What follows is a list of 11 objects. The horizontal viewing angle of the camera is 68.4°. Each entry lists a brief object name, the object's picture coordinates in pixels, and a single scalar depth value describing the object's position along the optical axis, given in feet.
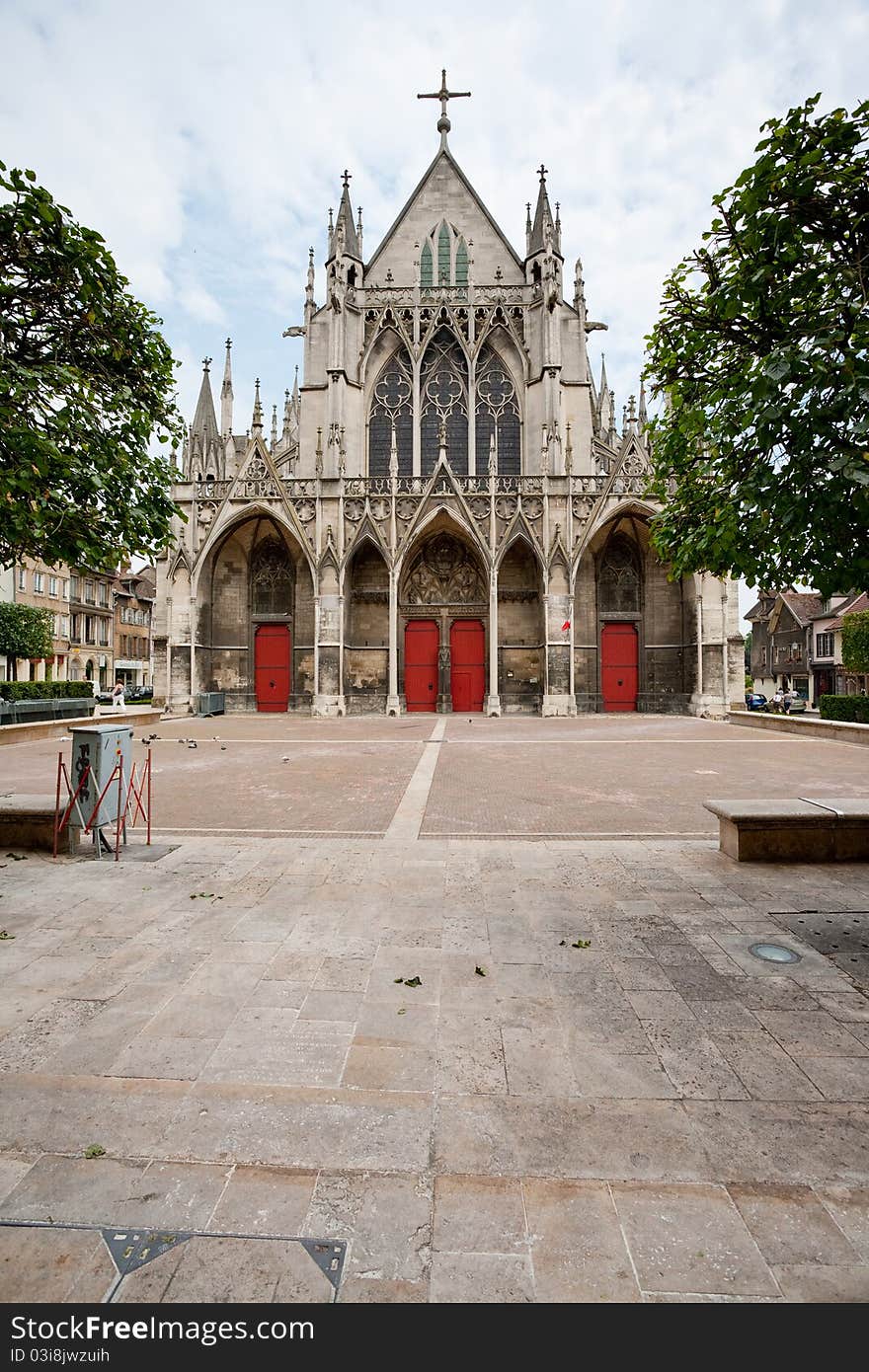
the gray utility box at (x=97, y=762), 20.25
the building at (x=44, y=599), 127.95
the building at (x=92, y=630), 156.76
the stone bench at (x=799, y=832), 18.88
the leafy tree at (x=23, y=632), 95.81
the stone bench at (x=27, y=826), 20.21
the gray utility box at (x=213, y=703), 81.96
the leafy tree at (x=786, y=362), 11.71
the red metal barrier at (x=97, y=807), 20.01
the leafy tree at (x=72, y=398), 14.84
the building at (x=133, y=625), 184.34
